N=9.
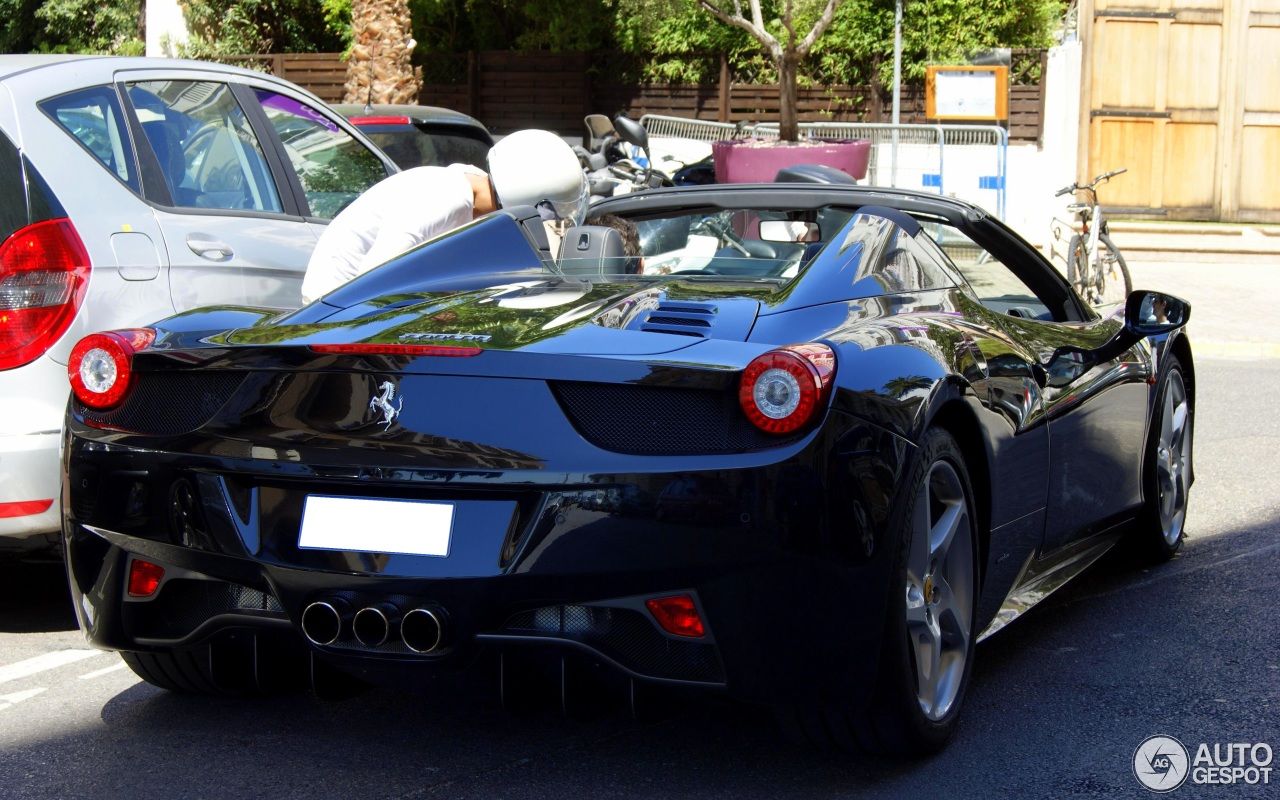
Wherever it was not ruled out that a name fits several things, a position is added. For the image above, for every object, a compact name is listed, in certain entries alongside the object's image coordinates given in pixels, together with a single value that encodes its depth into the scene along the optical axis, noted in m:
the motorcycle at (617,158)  14.38
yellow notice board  17.19
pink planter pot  14.23
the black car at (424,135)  9.20
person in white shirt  4.84
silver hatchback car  4.32
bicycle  13.52
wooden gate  20.02
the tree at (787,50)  13.98
